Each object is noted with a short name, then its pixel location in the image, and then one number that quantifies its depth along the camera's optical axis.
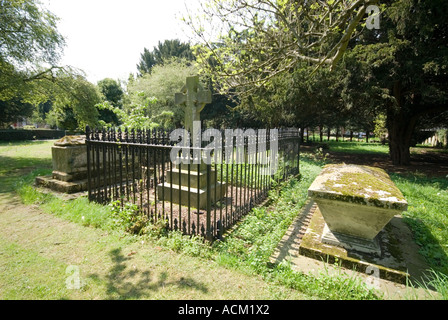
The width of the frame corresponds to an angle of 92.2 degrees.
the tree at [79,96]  11.88
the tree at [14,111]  28.42
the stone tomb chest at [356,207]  2.89
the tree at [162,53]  34.34
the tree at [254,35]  4.64
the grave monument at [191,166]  4.95
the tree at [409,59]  8.06
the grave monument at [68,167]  6.14
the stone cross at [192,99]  5.55
